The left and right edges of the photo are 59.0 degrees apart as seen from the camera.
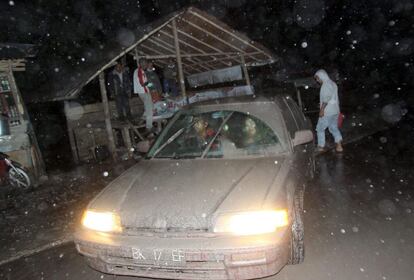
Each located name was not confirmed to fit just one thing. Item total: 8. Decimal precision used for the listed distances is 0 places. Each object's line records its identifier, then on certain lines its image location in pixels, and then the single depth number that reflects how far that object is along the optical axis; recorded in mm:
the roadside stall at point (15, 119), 8234
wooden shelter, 8484
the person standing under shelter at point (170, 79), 13109
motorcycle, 8008
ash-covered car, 2943
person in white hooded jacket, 8180
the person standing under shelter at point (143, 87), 10273
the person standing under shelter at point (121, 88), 11188
